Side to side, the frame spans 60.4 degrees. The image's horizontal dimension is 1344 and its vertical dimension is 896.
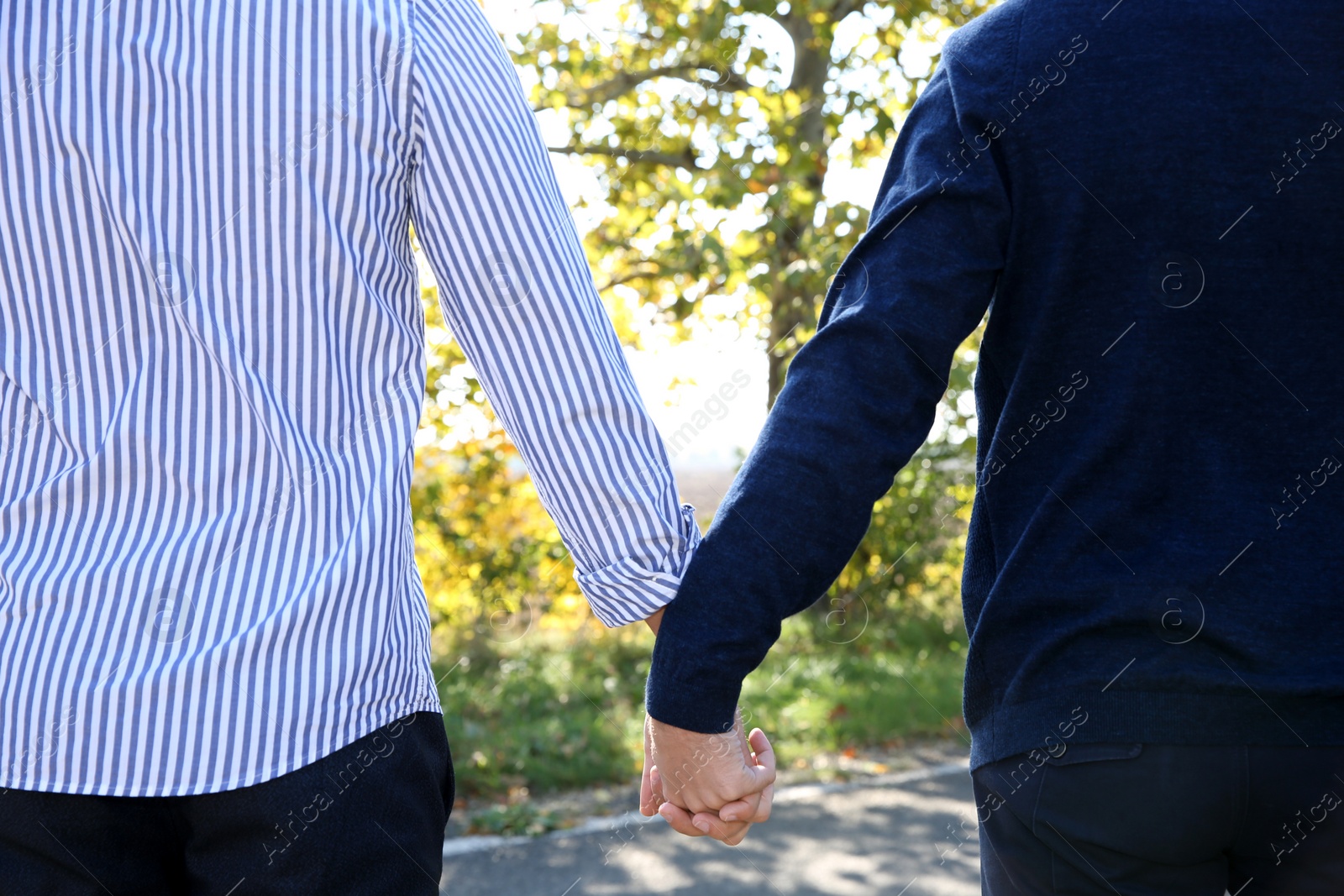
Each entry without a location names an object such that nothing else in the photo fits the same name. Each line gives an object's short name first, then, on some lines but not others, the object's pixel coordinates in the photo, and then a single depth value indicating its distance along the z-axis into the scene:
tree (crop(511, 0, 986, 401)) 6.34
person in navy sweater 1.24
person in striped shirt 1.17
